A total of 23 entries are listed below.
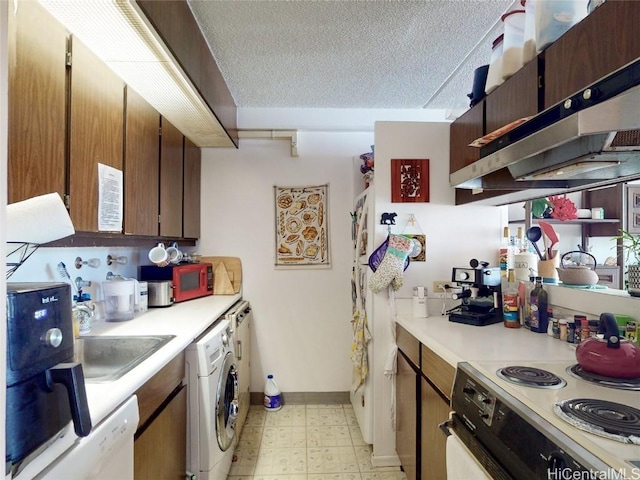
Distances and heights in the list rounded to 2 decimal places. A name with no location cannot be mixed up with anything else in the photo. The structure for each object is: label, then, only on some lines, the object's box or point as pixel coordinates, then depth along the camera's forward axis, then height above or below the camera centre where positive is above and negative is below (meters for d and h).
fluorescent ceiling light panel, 1.21 +0.82
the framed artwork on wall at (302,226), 2.97 +0.14
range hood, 0.83 +0.30
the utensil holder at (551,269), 1.79 -0.14
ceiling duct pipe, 2.90 +0.92
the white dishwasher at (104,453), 0.76 -0.53
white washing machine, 1.66 -0.84
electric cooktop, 0.71 -0.43
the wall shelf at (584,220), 2.64 +0.18
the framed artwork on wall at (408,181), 2.13 +0.39
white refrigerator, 2.17 -0.54
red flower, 2.23 +0.24
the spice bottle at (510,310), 1.76 -0.35
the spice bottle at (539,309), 1.64 -0.32
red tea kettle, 1.05 -0.35
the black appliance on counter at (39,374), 0.65 -0.27
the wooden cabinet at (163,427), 1.21 -0.74
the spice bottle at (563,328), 1.52 -0.39
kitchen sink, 1.51 -0.48
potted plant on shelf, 1.34 -0.11
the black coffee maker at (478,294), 1.85 -0.29
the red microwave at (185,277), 2.43 -0.26
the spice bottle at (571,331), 1.47 -0.38
